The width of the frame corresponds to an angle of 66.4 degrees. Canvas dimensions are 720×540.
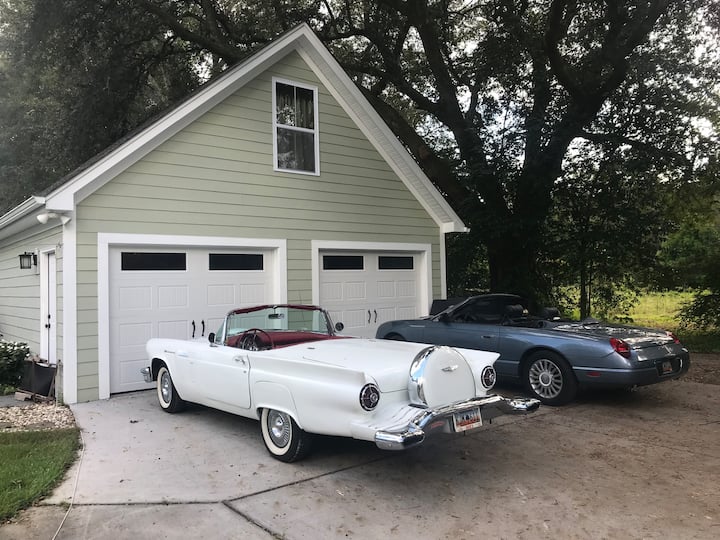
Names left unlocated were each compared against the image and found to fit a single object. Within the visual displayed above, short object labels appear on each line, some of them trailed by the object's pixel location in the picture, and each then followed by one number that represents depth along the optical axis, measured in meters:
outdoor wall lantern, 9.47
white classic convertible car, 4.12
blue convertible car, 6.51
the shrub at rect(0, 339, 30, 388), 9.20
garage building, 7.61
